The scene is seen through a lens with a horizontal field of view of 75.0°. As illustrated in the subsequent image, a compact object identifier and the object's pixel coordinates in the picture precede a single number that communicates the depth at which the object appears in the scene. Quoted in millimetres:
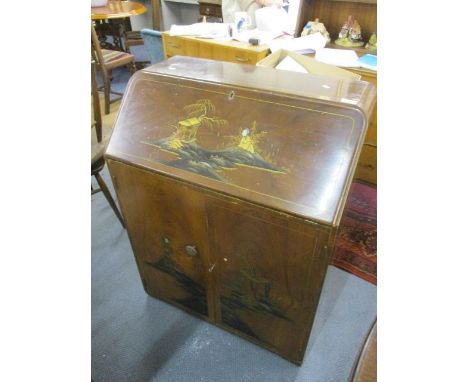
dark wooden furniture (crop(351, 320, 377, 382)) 550
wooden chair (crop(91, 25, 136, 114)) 2818
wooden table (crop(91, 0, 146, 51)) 3059
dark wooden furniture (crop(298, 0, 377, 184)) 1964
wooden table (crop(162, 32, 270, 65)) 1981
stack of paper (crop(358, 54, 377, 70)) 1717
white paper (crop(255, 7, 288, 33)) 2291
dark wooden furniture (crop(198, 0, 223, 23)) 3430
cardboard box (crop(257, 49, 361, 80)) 1295
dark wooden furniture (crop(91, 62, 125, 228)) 1459
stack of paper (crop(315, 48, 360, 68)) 1770
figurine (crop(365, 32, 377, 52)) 1964
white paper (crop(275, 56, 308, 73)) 1313
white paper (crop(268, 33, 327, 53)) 1927
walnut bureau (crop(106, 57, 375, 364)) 773
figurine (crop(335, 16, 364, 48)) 2020
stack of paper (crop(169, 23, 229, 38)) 2225
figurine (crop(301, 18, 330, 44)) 2061
